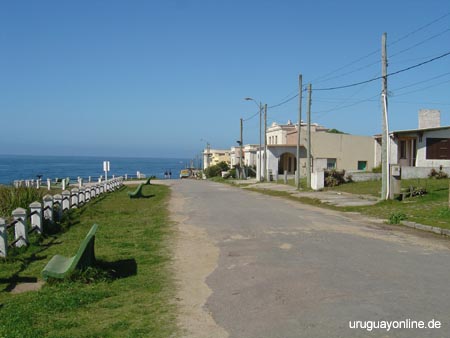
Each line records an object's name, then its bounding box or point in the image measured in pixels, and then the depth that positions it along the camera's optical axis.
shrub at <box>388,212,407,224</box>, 14.87
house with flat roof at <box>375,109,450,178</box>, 30.28
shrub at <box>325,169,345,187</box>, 30.95
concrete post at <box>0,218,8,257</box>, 10.28
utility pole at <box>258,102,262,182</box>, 49.81
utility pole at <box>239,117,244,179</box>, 59.76
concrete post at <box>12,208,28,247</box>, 11.59
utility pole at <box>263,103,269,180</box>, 47.03
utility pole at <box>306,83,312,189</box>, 31.83
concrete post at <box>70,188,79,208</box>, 20.41
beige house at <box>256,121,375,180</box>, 52.91
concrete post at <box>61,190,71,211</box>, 18.19
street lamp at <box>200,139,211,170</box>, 119.73
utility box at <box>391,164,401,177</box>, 20.05
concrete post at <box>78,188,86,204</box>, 22.27
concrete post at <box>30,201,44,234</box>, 13.24
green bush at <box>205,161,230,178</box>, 83.06
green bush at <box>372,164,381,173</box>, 37.62
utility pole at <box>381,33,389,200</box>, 20.48
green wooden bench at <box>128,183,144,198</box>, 29.05
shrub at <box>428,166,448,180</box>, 28.92
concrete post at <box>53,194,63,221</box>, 16.35
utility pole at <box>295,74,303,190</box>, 32.81
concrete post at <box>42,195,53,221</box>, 14.88
